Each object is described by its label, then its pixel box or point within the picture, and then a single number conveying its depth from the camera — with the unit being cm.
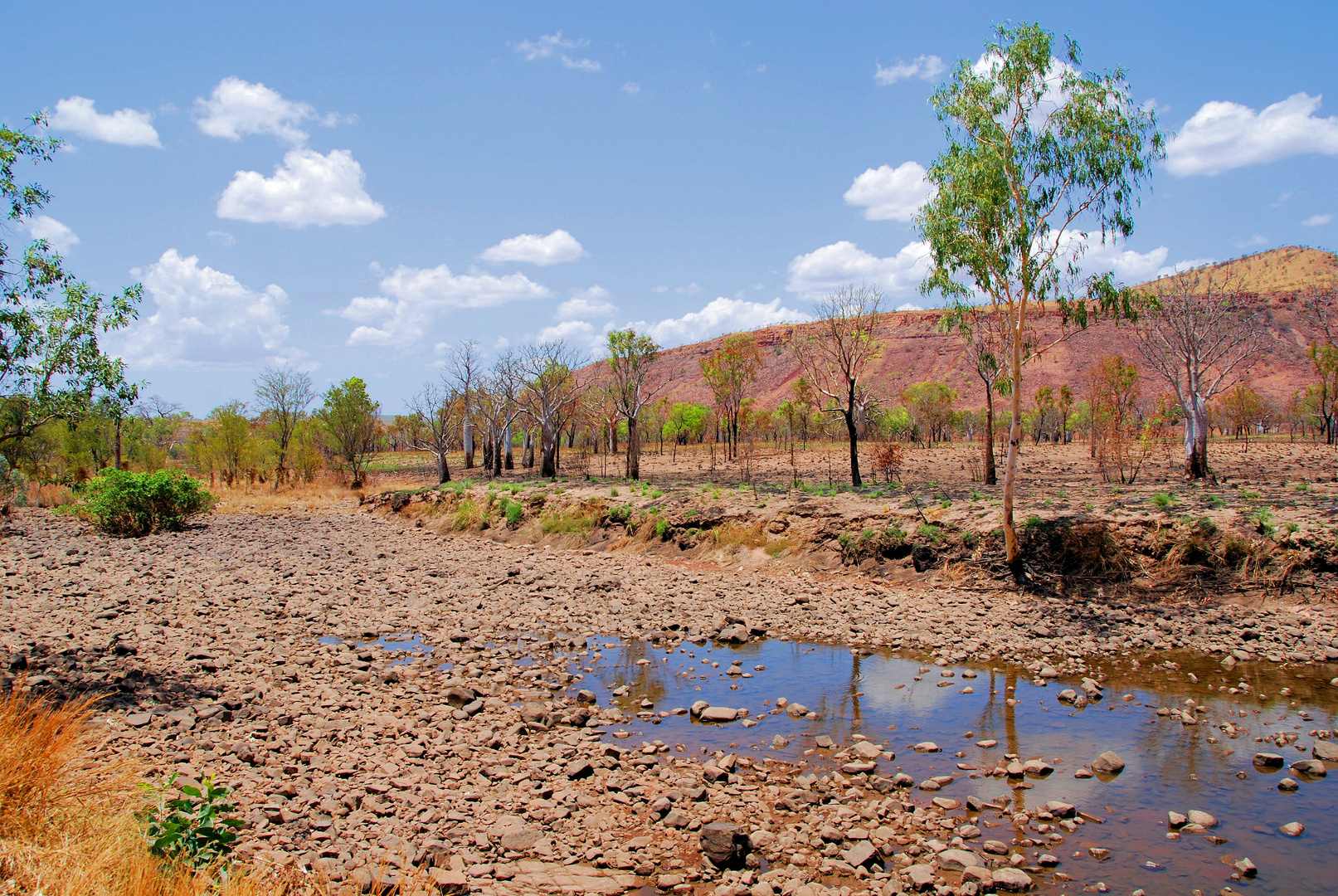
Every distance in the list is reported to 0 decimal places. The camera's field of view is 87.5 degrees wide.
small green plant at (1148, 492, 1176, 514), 1566
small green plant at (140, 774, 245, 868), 439
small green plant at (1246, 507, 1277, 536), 1369
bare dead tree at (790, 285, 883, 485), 2609
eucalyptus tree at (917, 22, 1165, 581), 1408
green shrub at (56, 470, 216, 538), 2534
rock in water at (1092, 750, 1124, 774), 736
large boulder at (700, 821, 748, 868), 577
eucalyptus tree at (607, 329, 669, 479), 3709
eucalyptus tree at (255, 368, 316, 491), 4675
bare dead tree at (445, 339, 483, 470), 4572
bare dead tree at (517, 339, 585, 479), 4034
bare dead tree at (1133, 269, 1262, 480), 2430
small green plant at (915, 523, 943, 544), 1644
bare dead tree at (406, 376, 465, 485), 4281
